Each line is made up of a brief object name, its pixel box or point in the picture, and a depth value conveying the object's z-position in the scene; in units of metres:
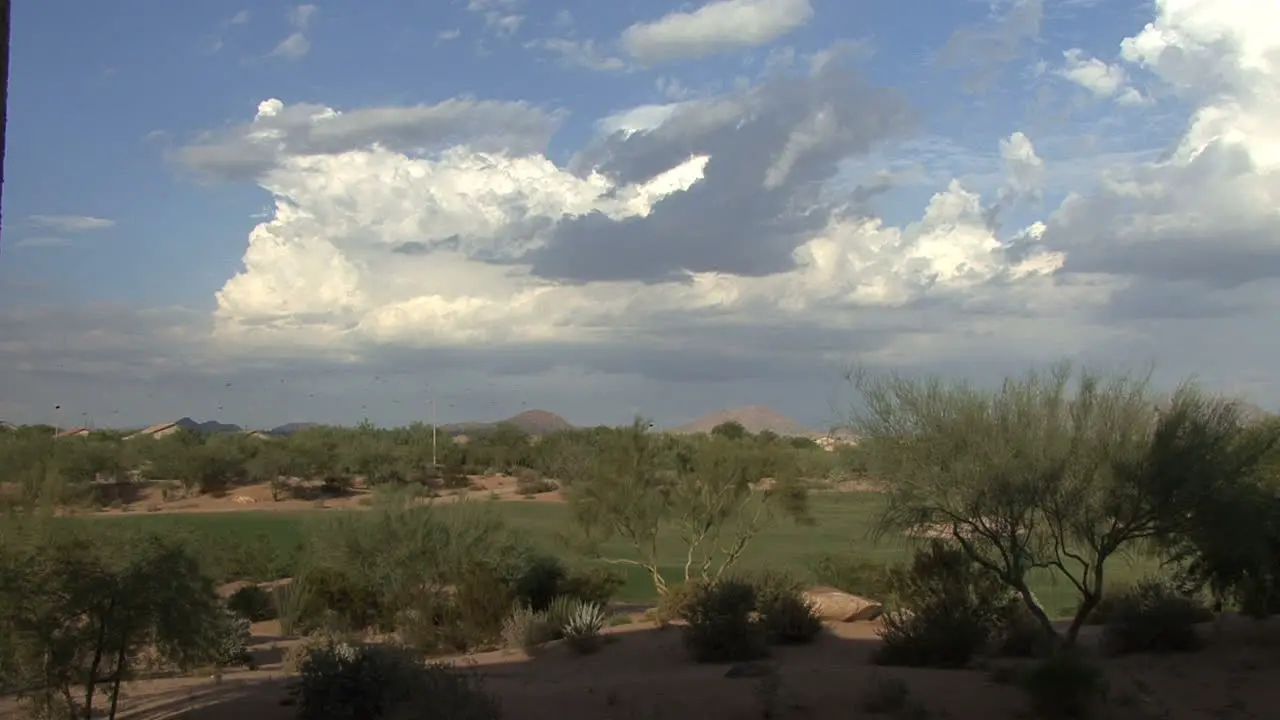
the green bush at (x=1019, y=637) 21.72
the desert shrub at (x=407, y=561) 31.16
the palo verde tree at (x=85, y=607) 15.34
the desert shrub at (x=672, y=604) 27.80
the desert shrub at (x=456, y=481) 91.62
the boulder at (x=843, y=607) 28.08
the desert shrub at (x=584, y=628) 24.98
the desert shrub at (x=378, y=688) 14.00
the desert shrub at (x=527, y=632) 26.77
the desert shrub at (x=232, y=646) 23.46
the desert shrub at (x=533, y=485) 88.81
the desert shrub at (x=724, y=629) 22.75
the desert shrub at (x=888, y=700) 16.81
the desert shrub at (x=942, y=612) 21.33
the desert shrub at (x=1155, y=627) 22.16
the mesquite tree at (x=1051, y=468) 21.03
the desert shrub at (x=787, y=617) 25.00
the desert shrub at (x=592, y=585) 32.88
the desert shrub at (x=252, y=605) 34.53
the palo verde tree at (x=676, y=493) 33.91
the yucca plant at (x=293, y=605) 31.66
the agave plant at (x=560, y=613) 27.17
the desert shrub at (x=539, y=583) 32.22
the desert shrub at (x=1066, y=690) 16.39
